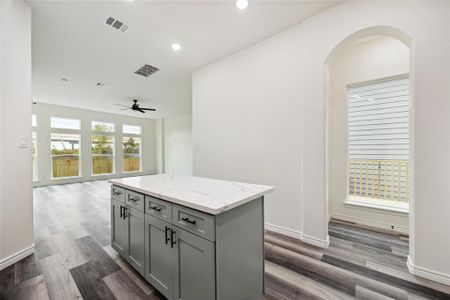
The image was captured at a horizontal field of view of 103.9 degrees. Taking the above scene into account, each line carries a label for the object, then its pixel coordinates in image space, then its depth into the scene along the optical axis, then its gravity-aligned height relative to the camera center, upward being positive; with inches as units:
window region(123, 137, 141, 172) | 324.8 -10.7
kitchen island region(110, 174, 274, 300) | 43.5 -25.7
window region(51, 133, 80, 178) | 248.8 -8.6
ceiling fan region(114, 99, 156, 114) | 222.7 +53.0
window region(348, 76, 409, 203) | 106.7 +6.2
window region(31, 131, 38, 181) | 231.9 -14.1
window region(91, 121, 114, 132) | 282.5 +36.6
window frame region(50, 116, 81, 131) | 244.3 +30.9
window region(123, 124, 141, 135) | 322.7 +36.2
